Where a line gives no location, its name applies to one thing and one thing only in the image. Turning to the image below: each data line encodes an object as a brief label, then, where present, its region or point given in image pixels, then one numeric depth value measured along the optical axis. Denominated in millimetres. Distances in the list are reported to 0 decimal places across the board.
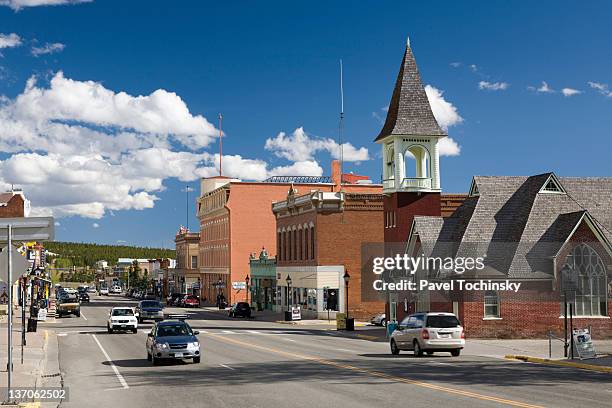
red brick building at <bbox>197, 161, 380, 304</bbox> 97062
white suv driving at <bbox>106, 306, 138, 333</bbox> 48656
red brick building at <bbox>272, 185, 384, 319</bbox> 68250
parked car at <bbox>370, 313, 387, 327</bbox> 55281
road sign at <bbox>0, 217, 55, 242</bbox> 17094
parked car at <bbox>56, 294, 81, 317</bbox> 74262
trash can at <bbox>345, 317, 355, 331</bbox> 52625
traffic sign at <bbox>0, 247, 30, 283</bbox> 17172
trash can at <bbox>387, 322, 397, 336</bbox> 39162
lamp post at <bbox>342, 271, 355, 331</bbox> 52619
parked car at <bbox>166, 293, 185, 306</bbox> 104500
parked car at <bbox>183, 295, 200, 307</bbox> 97375
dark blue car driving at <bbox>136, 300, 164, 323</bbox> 61381
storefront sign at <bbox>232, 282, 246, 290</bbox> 94688
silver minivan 31141
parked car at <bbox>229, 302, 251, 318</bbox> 74188
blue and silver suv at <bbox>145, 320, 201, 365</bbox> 27109
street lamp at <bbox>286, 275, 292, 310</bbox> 75094
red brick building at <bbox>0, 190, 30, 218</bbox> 98312
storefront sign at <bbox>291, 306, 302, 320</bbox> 64938
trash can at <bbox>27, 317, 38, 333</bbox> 48125
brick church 43375
